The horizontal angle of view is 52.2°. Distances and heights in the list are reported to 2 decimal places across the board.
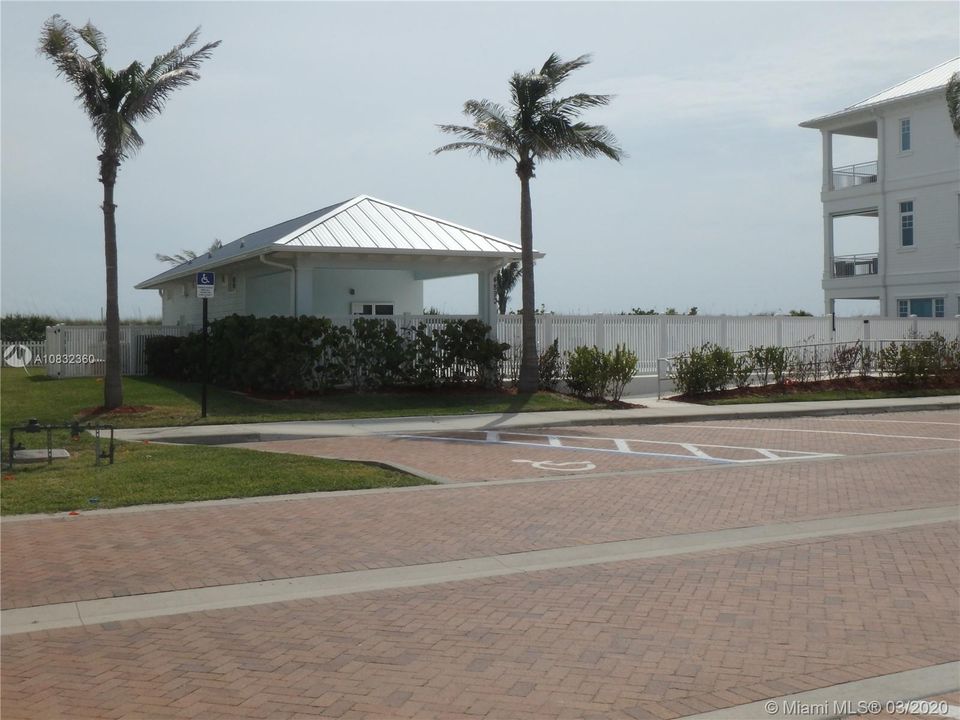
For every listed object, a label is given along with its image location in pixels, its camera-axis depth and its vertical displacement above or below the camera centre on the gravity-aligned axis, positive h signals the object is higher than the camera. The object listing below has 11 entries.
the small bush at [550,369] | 24.42 -0.33
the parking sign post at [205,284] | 18.89 +1.44
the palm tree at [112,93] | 19.17 +5.32
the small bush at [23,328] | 44.06 +1.44
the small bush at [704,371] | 24.56 -0.42
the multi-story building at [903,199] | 37.16 +6.16
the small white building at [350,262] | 23.89 +2.52
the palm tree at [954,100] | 29.31 +7.58
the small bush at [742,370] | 25.55 -0.43
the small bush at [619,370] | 23.41 -0.36
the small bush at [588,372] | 23.44 -0.40
